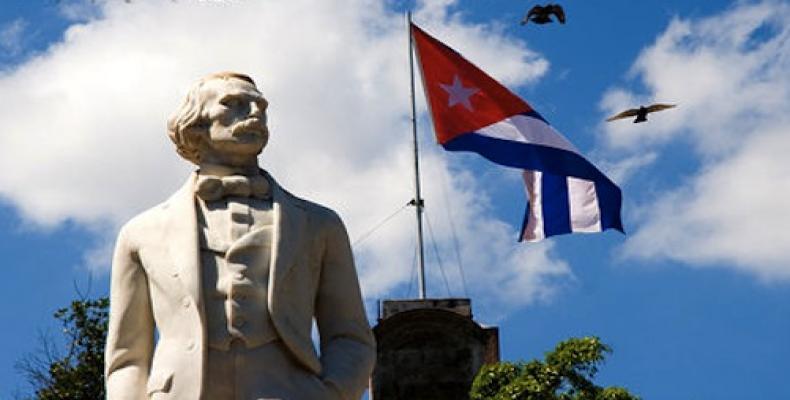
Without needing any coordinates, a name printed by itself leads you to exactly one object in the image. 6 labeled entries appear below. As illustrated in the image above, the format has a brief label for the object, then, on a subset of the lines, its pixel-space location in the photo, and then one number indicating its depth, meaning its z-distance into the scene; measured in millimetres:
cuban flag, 27688
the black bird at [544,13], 26719
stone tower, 41469
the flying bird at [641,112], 26984
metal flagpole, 36969
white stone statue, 9789
